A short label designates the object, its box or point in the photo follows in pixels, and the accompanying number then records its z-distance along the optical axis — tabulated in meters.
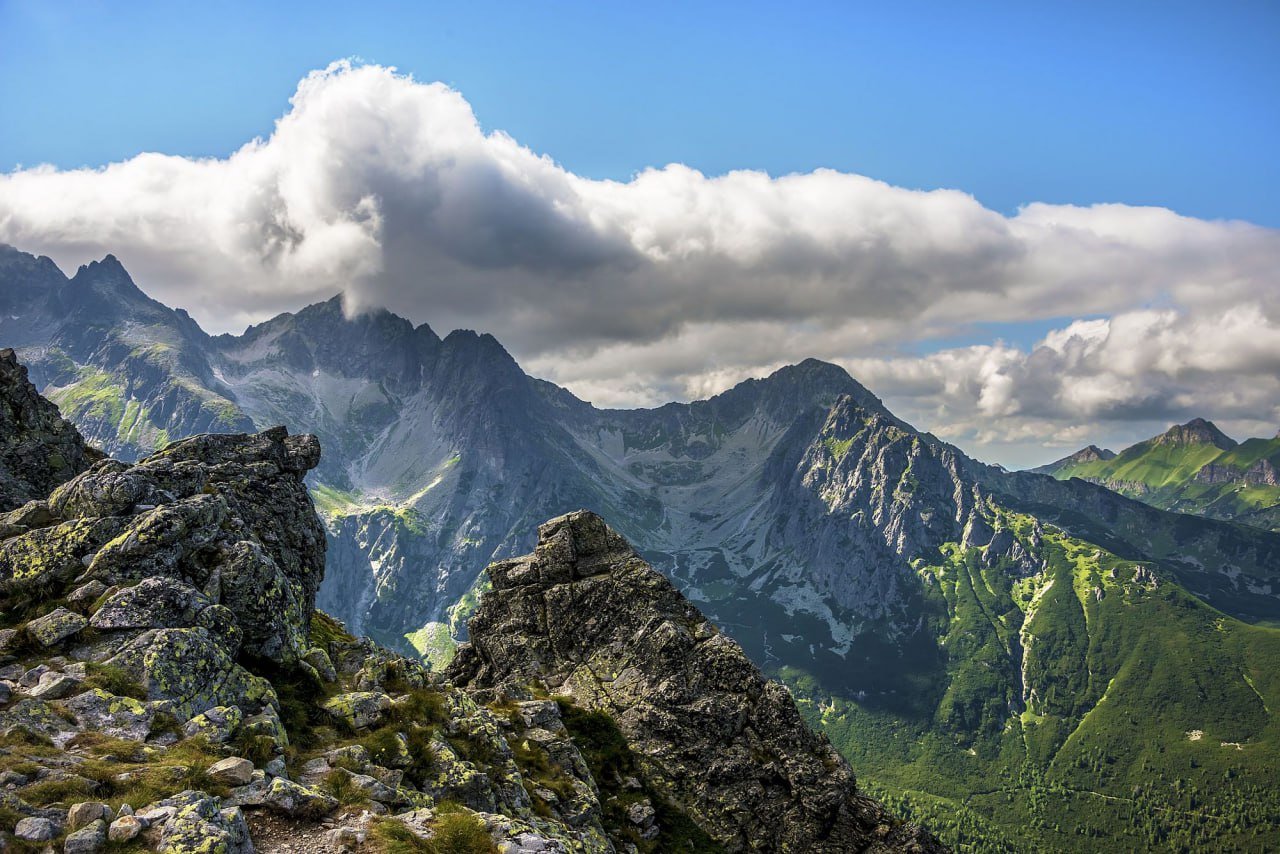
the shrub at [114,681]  24.88
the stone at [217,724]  24.09
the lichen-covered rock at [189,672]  25.88
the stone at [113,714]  23.16
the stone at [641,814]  42.69
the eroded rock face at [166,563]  28.66
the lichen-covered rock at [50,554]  30.02
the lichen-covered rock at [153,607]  28.03
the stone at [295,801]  21.09
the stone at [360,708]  30.33
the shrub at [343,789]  23.31
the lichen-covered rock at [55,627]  26.59
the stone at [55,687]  23.67
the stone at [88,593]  28.95
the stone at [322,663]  34.50
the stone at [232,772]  21.17
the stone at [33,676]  24.30
